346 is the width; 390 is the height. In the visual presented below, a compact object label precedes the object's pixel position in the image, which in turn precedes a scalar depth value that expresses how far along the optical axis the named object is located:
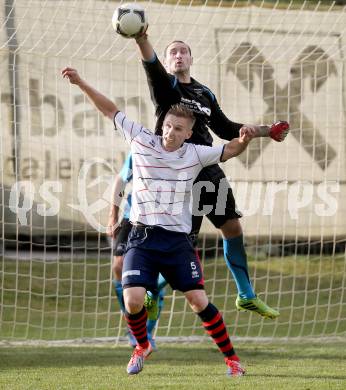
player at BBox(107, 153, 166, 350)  17.61
